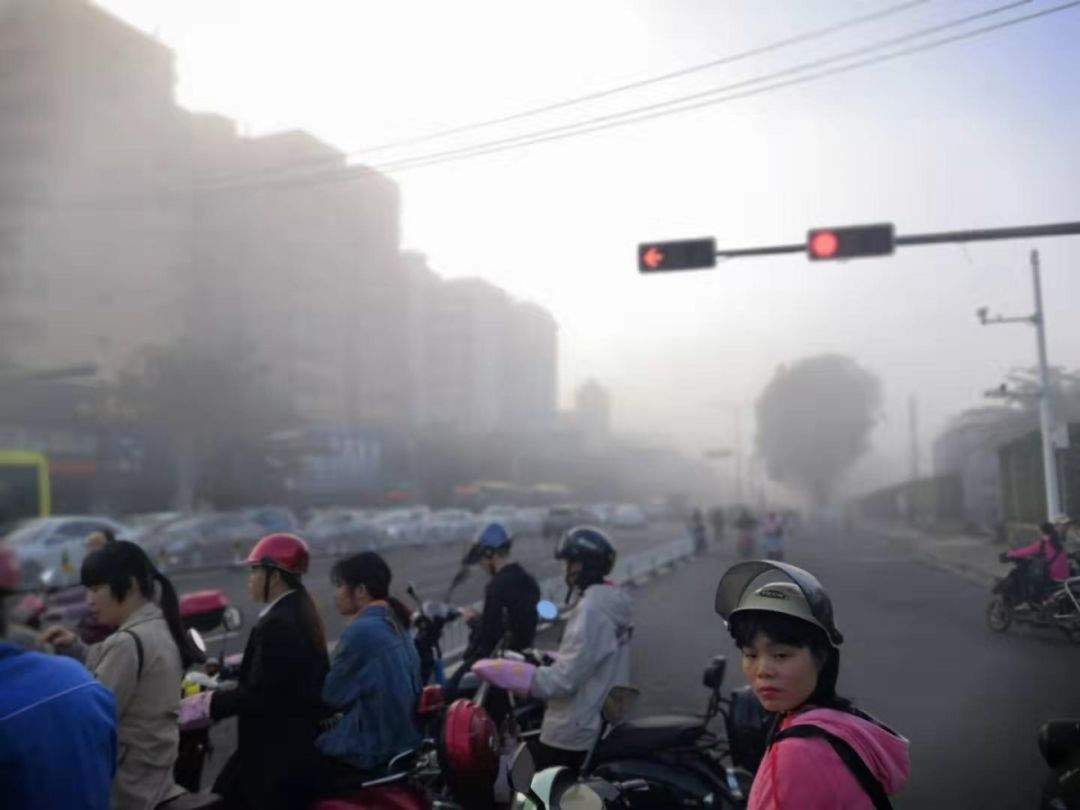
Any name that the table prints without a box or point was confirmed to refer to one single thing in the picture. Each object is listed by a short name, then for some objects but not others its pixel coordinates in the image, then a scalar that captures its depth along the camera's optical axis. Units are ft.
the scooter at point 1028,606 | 9.87
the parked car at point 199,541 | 71.51
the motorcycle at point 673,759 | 11.91
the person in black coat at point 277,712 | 10.65
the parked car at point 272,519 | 83.41
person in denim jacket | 10.94
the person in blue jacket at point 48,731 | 6.06
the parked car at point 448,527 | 94.94
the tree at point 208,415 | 121.70
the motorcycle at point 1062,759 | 8.68
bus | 71.67
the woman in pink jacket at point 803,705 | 5.27
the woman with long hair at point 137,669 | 10.12
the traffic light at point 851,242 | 19.04
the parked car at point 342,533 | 74.08
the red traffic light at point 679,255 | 24.32
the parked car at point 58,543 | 57.93
